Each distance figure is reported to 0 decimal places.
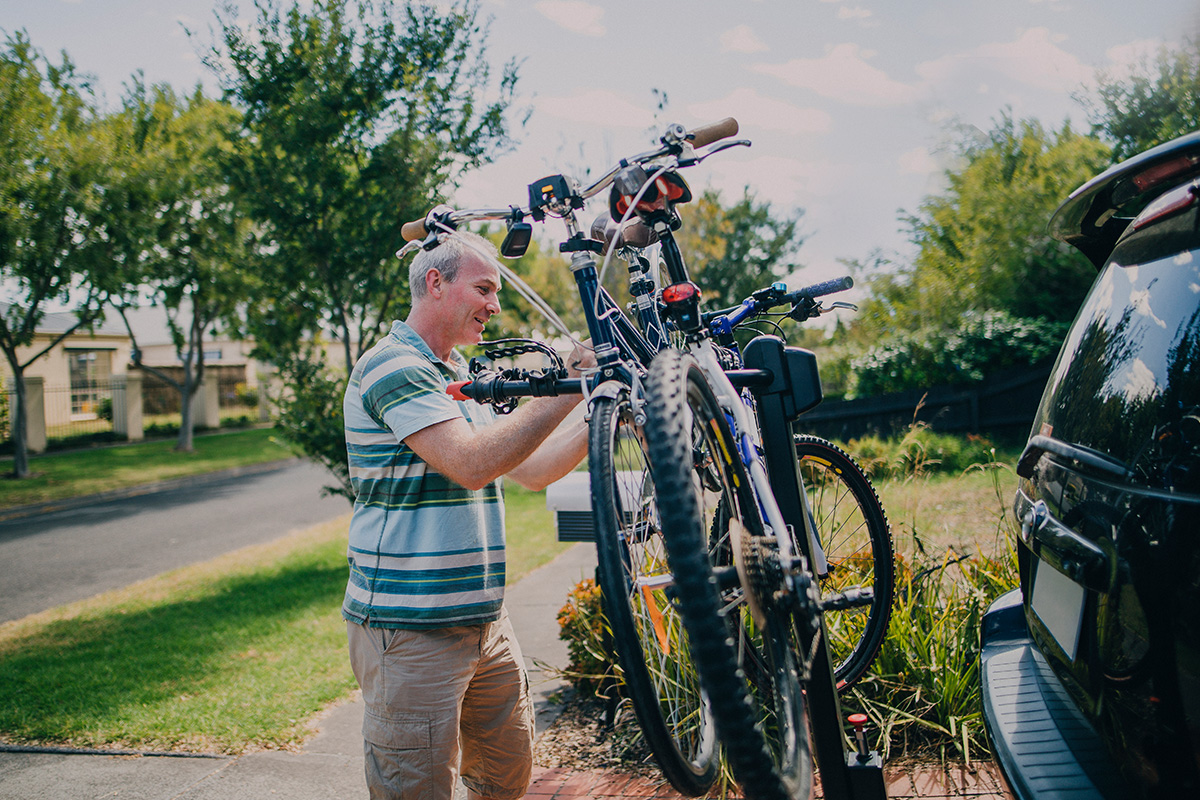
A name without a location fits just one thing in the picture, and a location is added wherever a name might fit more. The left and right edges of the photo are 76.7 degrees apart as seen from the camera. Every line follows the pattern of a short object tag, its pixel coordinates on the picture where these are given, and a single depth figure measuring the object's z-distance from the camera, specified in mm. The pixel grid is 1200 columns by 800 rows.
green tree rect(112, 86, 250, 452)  18359
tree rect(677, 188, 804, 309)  15508
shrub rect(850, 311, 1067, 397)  12281
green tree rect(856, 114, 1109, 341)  14008
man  2217
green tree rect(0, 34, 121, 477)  15266
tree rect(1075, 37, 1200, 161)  14416
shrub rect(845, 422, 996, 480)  9492
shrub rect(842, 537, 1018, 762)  2980
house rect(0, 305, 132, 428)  24969
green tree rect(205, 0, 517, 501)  7414
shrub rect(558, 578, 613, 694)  3979
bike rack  2078
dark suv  1380
